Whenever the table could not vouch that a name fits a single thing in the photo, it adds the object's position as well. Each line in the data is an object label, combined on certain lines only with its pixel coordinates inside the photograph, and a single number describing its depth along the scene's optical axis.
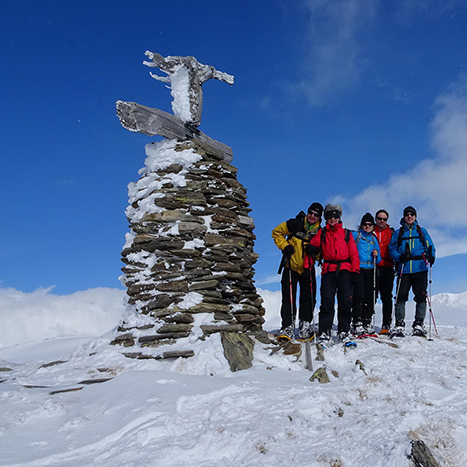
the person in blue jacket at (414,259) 8.16
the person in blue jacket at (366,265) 8.20
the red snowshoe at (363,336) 7.81
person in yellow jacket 7.71
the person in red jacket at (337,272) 7.19
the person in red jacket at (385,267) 8.95
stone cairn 6.75
